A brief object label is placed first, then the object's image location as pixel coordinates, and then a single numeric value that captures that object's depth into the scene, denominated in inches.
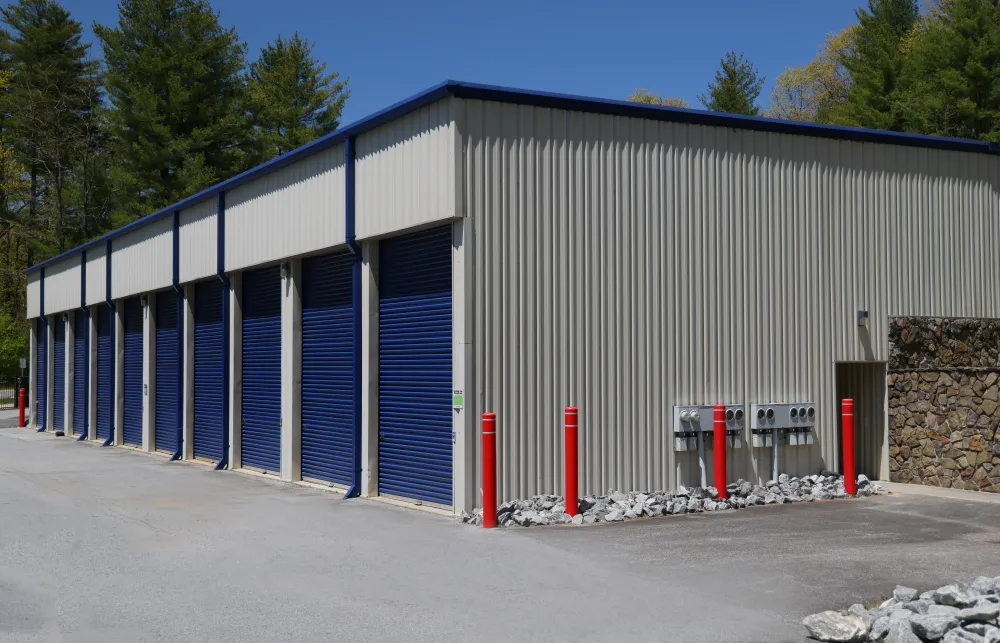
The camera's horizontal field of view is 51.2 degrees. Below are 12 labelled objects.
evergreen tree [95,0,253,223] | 1909.4
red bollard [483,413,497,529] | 451.2
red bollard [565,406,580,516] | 461.1
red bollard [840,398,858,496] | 543.5
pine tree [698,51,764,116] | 1862.7
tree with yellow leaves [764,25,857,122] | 1982.0
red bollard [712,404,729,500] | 515.5
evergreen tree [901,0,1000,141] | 1349.7
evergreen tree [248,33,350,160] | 2049.3
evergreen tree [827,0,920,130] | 1498.5
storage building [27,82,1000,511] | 495.8
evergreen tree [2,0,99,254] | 2223.2
